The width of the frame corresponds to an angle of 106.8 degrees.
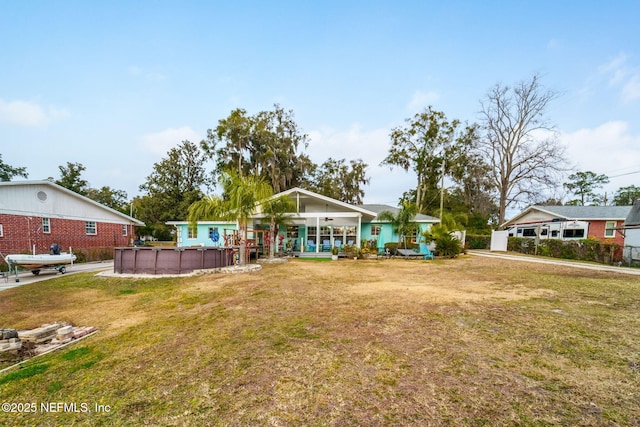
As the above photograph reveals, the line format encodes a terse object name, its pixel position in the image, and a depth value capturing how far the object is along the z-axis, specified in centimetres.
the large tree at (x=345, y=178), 3686
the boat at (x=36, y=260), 991
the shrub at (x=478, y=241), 2377
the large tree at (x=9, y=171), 2772
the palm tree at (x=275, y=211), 1380
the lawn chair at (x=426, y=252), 1548
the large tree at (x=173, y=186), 3091
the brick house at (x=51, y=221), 1267
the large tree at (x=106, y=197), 4204
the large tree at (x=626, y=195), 4091
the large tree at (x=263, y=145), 2889
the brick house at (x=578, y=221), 1931
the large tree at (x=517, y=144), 2322
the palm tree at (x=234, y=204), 1131
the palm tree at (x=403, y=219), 1750
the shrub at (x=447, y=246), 1603
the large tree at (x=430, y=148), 2927
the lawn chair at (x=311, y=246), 1848
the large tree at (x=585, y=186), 4200
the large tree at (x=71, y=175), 2860
